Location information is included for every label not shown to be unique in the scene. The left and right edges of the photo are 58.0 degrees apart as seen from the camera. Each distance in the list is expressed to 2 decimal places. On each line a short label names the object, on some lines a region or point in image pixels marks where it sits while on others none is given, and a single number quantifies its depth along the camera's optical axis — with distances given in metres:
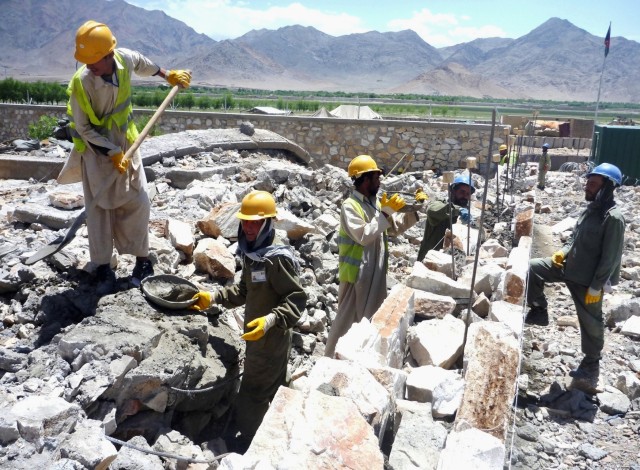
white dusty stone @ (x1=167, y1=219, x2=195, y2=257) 5.13
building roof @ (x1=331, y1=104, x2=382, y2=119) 18.05
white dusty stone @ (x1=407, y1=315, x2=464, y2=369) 3.74
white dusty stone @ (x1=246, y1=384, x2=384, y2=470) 2.12
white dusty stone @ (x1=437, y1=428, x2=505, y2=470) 2.39
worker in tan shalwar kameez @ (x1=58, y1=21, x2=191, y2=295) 3.52
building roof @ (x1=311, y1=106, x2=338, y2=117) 17.08
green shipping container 15.67
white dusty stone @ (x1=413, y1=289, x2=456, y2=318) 4.48
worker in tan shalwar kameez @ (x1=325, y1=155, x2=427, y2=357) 3.92
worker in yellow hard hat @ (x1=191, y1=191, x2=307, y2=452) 3.16
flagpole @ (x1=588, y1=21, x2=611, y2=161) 21.41
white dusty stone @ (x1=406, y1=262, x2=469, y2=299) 4.81
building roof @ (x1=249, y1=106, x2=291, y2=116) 21.27
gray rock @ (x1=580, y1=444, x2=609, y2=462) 3.64
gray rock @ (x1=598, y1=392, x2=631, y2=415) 4.14
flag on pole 21.41
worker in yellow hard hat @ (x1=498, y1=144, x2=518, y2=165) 12.74
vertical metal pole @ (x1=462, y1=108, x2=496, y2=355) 3.06
